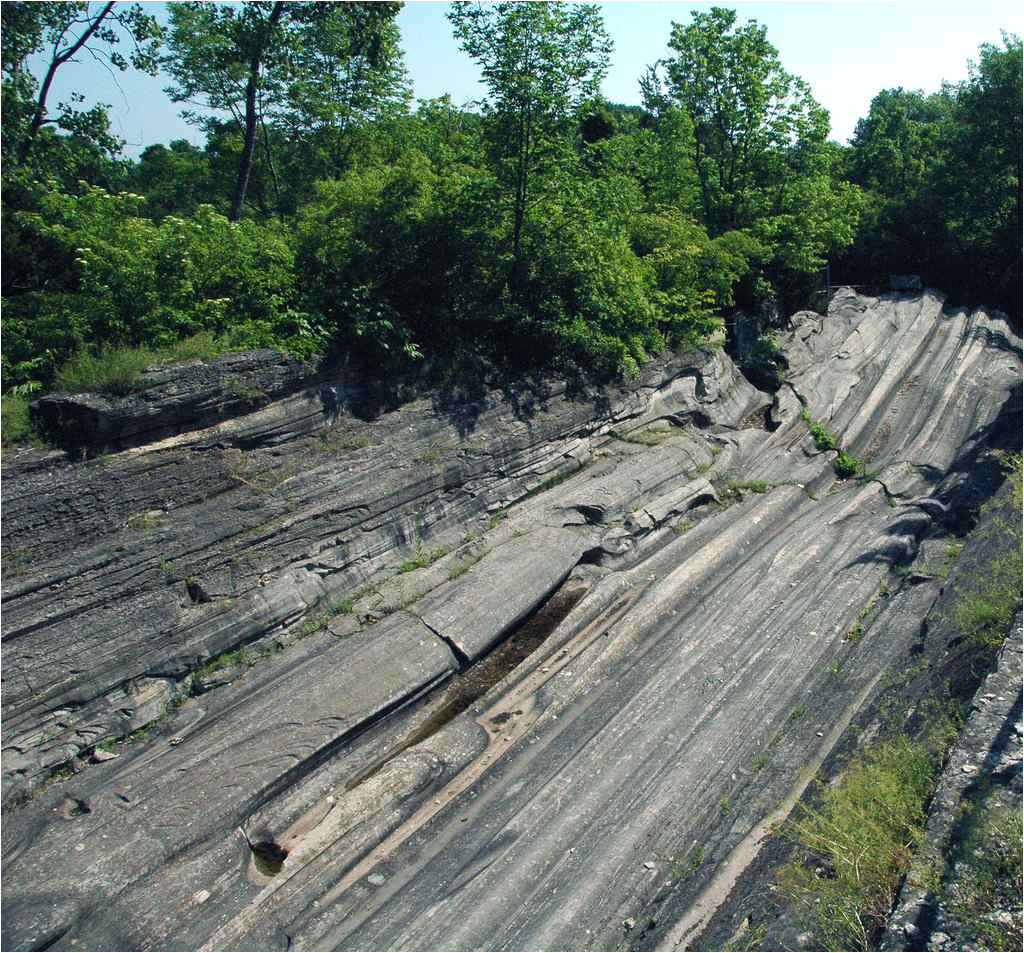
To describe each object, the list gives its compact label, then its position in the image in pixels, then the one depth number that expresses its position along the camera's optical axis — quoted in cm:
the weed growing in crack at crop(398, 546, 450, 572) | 1195
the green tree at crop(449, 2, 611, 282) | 1345
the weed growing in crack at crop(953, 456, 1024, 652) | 943
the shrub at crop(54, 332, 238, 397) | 1011
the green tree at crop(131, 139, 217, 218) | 2031
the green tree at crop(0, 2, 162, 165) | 1211
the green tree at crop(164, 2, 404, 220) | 1537
